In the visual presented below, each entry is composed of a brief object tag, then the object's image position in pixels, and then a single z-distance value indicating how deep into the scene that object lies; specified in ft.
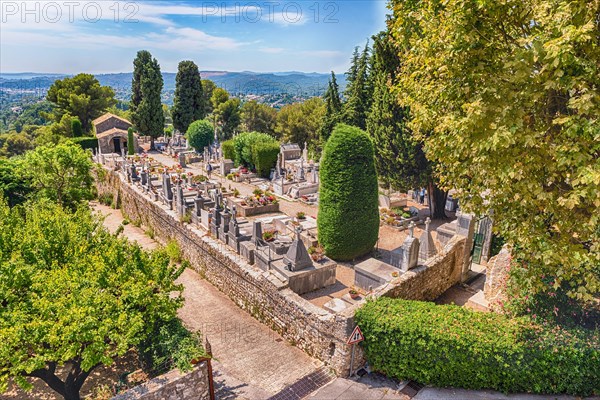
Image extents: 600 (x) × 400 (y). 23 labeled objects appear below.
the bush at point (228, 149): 111.14
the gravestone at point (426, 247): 42.57
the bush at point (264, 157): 100.01
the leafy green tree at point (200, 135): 130.82
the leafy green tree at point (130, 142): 133.80
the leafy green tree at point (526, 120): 20.57
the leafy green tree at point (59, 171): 58.80
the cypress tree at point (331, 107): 99.66
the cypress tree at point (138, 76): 143.33
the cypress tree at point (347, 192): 47.55
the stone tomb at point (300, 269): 40.70
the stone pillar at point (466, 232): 43.34
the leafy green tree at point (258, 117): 185.68
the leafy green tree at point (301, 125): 151.94
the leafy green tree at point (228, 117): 173.58
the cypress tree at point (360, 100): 84.42
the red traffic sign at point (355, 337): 28.32
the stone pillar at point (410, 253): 37.76
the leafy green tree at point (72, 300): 21.68
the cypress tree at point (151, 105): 140.77
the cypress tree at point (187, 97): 148.15
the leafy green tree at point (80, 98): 159.02
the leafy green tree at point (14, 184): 62.95
